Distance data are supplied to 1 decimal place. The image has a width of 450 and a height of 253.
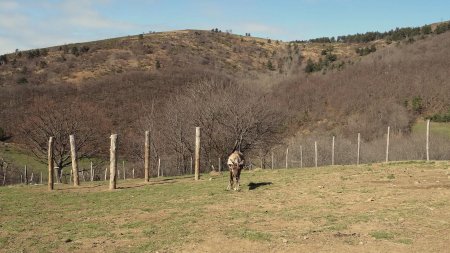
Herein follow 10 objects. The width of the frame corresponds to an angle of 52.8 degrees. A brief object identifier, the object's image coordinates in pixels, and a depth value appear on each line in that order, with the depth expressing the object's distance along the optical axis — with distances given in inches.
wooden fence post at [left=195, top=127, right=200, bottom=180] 908.0
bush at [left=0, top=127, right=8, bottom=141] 2655.0
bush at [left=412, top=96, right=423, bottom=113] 3056.1
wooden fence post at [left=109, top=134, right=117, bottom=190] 859.4
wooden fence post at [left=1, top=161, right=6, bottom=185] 1777.8
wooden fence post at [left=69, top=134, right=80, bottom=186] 915.4
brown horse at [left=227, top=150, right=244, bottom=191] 708.0
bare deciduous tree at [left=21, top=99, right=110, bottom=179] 1584.6
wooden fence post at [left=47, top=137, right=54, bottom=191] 902.4
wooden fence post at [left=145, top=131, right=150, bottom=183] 935.0
